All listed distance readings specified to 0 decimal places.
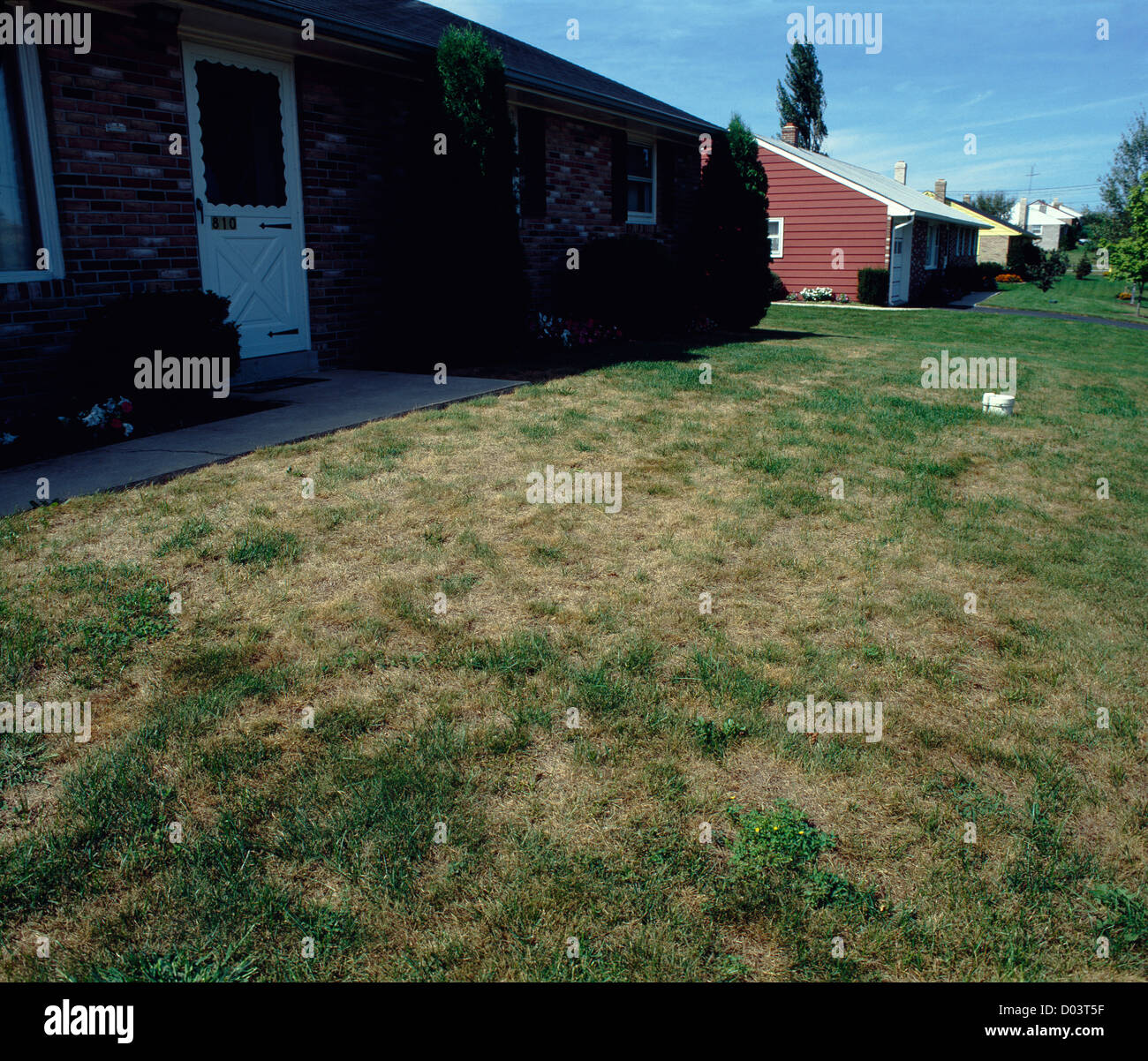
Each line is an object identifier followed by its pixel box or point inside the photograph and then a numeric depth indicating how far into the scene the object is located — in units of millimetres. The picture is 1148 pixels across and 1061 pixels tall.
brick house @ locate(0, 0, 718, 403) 7086
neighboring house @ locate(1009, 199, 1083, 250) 85500
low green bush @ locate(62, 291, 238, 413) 6918
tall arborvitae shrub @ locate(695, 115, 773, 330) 16203
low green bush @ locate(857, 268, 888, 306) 29391
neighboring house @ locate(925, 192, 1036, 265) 62812
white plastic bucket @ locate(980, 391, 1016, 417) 9031
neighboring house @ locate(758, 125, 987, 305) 30031
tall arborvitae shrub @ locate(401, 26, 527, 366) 10078
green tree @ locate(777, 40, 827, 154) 48625
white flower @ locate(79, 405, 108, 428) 6559
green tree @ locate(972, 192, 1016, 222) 96481
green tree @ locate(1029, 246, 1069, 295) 41531
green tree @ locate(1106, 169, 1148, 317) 31312
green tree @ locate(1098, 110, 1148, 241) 48469
